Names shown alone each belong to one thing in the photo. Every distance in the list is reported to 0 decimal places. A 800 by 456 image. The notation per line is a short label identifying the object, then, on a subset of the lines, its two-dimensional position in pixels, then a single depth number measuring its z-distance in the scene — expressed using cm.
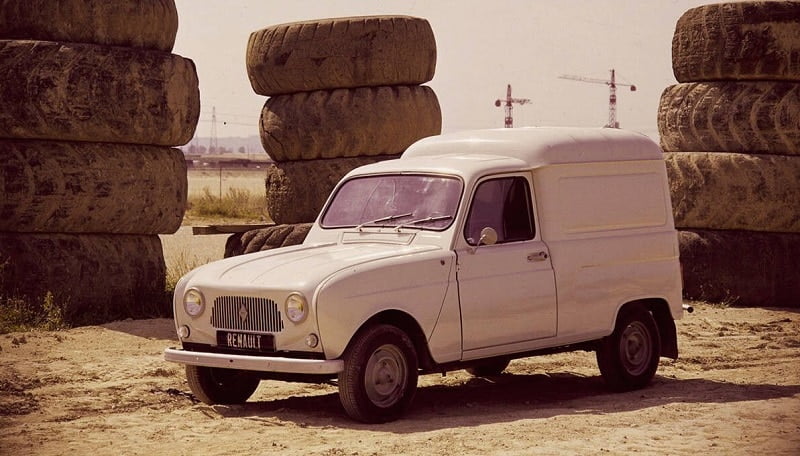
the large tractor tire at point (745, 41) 1566
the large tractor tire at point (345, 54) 1576
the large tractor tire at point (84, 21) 1359
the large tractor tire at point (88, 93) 1330
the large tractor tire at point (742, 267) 1560
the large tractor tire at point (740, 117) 1560
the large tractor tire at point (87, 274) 1320
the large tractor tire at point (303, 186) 1568
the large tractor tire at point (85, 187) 1323
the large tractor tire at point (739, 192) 1556
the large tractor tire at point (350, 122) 1566
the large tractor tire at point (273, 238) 1518
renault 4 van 856
